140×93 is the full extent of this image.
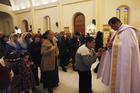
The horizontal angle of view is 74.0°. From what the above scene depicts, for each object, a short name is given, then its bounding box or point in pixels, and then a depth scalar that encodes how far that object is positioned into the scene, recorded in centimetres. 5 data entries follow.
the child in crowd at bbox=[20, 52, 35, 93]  206
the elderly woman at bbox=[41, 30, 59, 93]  225
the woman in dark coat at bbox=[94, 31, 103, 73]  433
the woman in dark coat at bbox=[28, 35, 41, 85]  265
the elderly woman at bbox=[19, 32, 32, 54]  292
